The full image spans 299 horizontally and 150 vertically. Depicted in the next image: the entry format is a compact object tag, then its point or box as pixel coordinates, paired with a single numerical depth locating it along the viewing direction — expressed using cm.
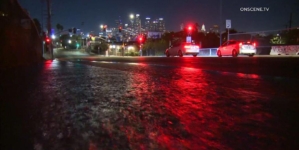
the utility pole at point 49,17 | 4806
